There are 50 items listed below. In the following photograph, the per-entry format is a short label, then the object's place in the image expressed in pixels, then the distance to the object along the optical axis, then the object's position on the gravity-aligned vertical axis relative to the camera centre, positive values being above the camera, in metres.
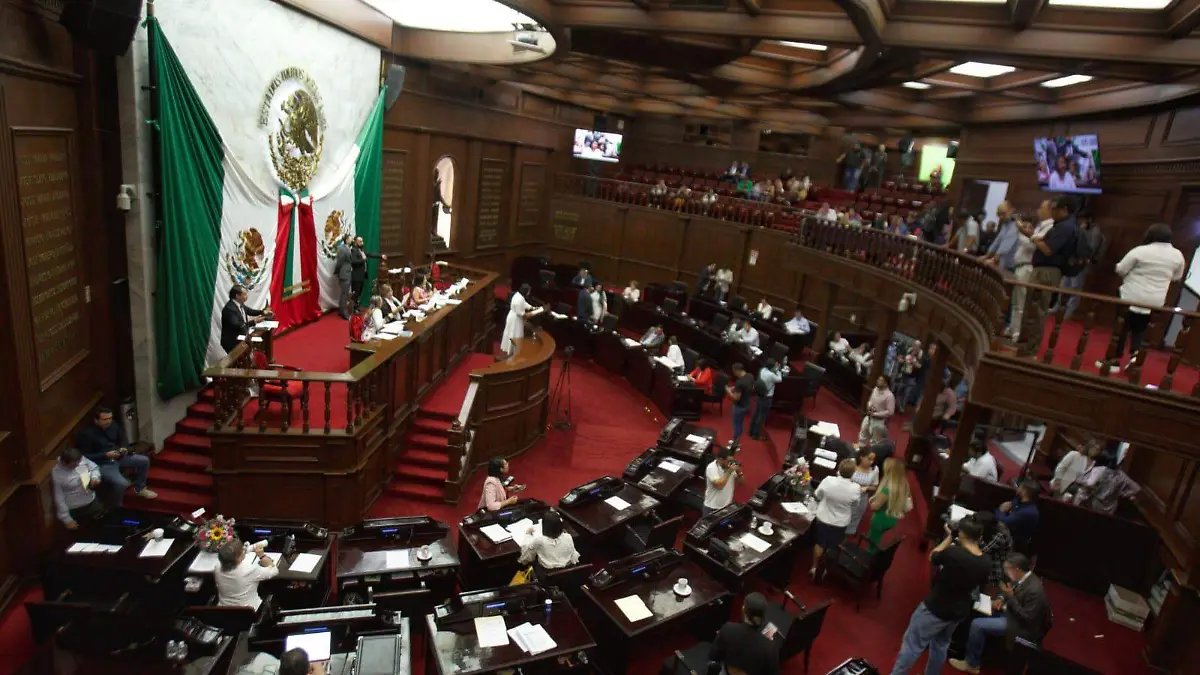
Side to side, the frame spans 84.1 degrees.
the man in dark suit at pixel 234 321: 8.30 -2.16
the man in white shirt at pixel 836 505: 6.99 -3.02
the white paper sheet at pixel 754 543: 6.82 -3.40
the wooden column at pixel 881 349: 12.52 -2.45
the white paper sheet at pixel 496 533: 6.52 -3.45
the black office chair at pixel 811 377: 12.64 -3.07
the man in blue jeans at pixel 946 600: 5.29 -2.97
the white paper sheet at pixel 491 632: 5.04 -3.43
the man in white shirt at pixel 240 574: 5.40 -3.47
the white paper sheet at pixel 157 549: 5.82 -3.56
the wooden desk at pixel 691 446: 9.13 -3.41
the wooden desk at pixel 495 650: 4.78 -3.44
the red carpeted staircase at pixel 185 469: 7.64 -3.85
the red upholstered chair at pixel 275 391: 7.61 -2.82
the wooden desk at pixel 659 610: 5.54 -3.46
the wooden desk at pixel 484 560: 6.31 -3.61
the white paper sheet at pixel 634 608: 5.58 -3.45
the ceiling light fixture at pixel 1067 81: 11.62 +2.78
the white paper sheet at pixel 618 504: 7.45 -3.46
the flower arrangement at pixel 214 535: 5.84 -3.37
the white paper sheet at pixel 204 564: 5.77 -3.61
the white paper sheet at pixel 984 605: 6.38 -3.52
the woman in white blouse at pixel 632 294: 17.33 -2.63
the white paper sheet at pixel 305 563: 5.79 -3.53
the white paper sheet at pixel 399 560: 5.92 -3.48
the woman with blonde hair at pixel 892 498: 7.21 -2.93
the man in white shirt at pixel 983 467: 8.73 -3.03
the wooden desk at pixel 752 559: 6.43 -3.43
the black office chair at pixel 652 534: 7.06 -3.61
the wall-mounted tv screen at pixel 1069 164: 10.95 +1.30
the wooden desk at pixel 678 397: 12.27 -3.64
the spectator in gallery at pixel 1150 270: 6.35 -0.18
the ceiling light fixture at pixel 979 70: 11.99 +2.90
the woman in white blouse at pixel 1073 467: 8.54 -2.82
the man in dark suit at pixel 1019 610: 5.87 -3.23
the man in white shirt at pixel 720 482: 7.61 -3.16
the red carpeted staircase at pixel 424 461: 8.73 -3.88
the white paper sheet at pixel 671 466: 8.61 -3.45
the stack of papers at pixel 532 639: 5.02 -3.43
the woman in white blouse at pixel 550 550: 6.14 -3.33
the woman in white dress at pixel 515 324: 11.38 -2.52
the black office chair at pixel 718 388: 12.45 -3.44
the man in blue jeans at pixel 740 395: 10.66 -3.04
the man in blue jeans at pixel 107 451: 6.86 -3.28
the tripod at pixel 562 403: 11.75 -4.09
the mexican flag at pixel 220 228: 7.63 -1.14
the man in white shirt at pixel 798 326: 15.63 -2.68
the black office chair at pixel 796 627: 5.68 -3.53
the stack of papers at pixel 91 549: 5.76 -3.58
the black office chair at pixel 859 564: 7.07 -3.64
